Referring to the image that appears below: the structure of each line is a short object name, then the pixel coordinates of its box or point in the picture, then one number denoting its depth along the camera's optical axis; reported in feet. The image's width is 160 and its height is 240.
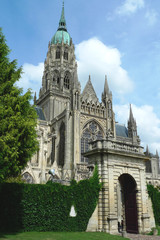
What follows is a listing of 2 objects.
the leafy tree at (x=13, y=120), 42.63
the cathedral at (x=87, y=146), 54.85
